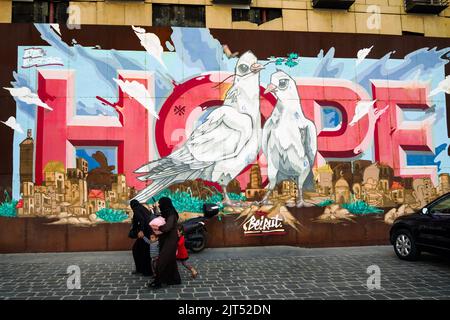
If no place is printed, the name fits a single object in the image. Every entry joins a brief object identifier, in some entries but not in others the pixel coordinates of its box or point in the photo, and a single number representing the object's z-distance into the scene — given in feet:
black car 26.53
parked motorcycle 33.35
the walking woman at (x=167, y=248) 22.59
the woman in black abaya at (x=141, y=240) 25.45
